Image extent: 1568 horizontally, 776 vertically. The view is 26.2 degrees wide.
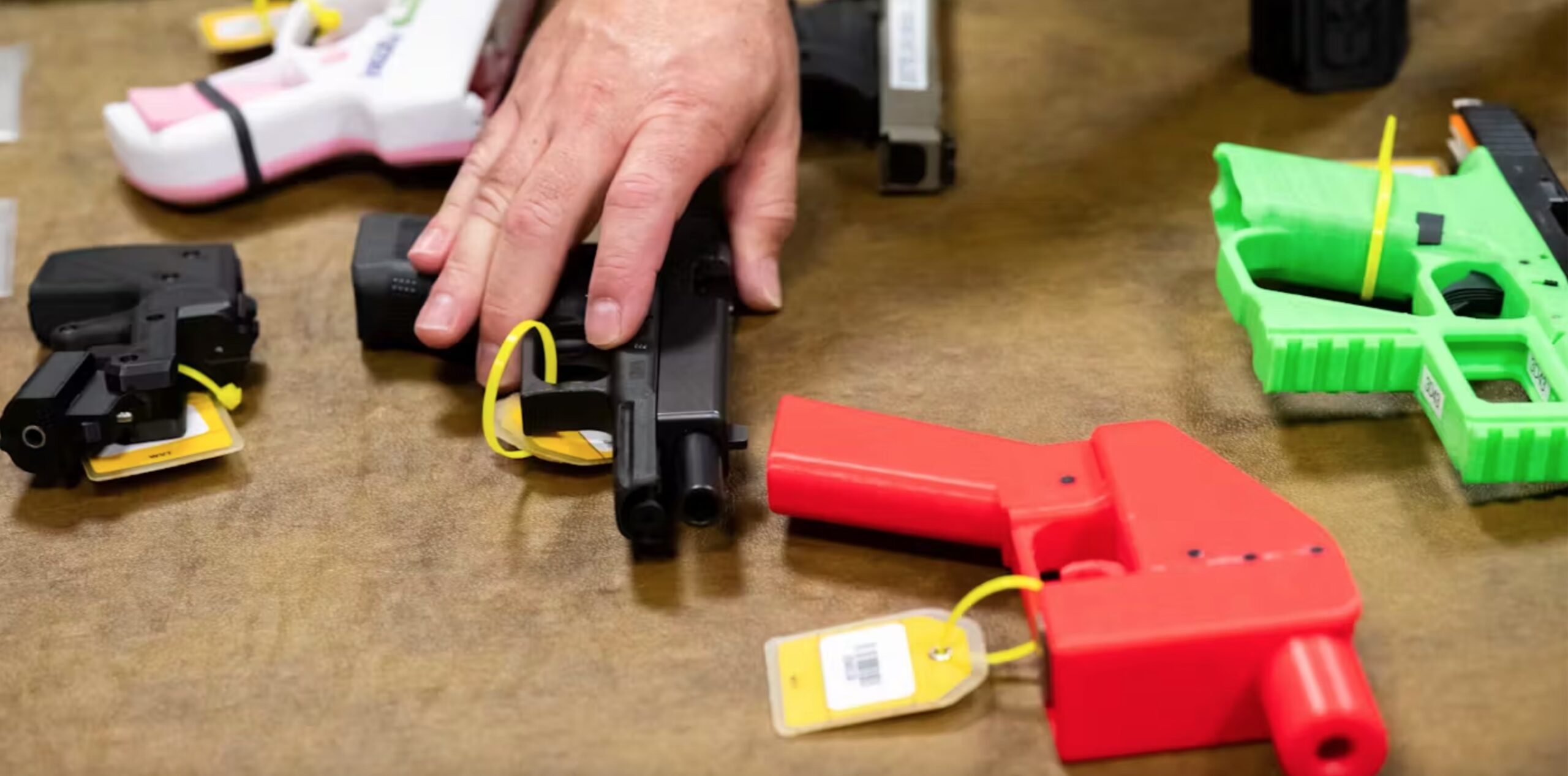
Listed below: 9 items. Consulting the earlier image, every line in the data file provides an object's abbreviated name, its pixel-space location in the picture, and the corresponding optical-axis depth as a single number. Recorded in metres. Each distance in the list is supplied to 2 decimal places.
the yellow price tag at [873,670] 0.89
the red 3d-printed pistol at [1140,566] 0.86
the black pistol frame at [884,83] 1.10
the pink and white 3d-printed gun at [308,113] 1.10
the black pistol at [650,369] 0.93
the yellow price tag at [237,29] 1.21
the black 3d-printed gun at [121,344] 0.97
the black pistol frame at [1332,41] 1.13
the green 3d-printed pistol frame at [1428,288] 0.93
